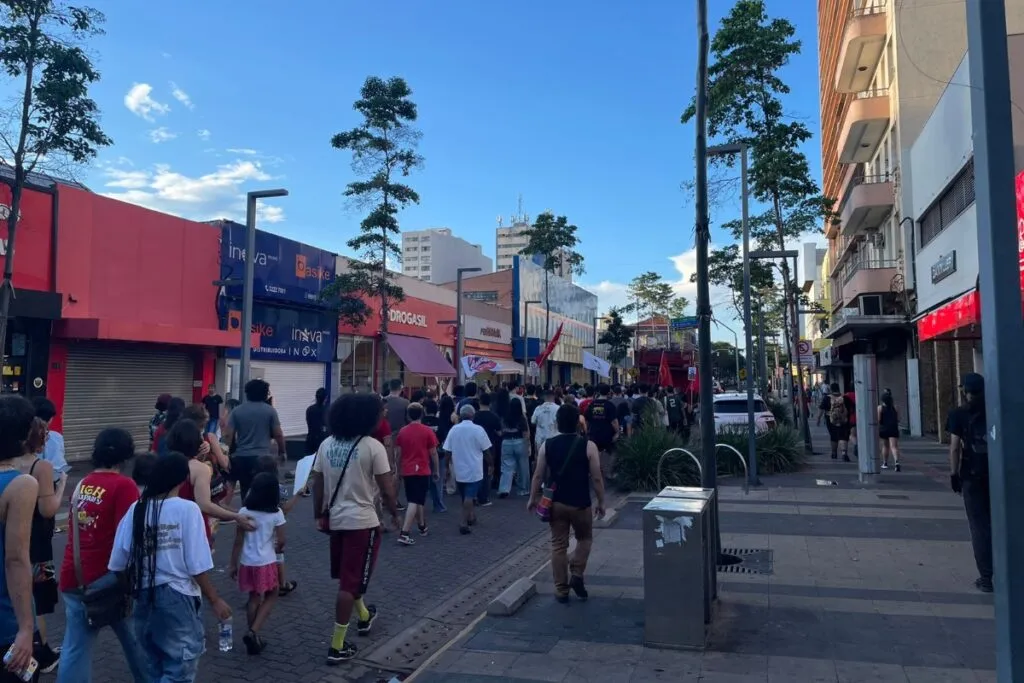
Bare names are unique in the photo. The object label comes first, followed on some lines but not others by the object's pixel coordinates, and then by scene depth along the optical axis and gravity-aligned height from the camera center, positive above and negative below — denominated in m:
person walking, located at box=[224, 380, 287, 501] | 7.78 -0.34
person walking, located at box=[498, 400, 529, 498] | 12.16 -0.79
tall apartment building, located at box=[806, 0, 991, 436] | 22.94 +8.69
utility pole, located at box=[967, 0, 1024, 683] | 3.20 +0.36
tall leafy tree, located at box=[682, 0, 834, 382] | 18.69 +7.47
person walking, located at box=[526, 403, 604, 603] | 6.48 -0.84
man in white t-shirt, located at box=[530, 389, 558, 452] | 12.72 -0.37
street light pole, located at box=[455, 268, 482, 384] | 24.31 +2.19
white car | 16.62 -0.38
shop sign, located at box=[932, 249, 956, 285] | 17.73 +3.21
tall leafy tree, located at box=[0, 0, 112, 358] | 10.85 +4.49
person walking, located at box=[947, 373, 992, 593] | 6.62 -0.62
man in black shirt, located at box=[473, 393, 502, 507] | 11.81 -0.50
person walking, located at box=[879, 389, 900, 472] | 15.16 -0.53
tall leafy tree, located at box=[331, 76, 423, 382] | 20.36 +6.88
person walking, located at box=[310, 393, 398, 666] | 5.30 -0.69
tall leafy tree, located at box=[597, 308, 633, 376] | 48.00 +3.99
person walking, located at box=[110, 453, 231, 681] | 3.67 -0.83
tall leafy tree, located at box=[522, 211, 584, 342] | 32.19 +6.89
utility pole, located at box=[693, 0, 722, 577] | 7.37 +1.17
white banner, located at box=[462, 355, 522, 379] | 23.31 +1.09
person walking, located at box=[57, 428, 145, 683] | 3.81 -0.73
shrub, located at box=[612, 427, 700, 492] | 13.27 -1.19
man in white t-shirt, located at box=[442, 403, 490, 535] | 10.09 -0.80
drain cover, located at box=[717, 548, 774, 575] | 7.55 -1.70
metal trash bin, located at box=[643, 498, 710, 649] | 5.33 -1.28
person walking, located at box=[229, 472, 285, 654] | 5.56 -1.17
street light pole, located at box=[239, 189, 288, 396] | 15.09 +2.44
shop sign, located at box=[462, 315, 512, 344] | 36.09 +3.49
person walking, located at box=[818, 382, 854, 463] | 17.58 -0.45
